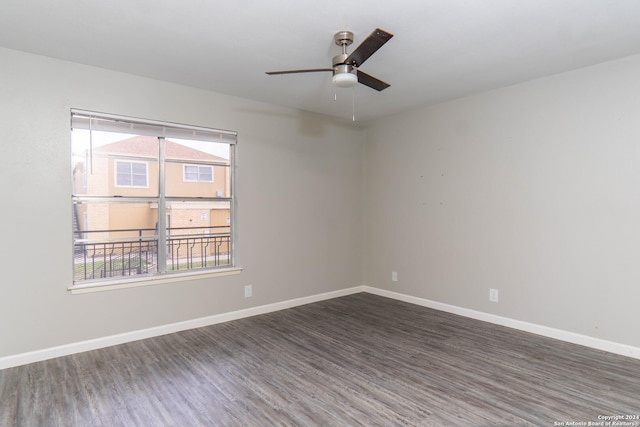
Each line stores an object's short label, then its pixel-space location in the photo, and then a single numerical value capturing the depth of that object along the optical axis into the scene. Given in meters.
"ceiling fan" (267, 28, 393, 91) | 2.11
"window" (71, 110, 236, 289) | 3.16
